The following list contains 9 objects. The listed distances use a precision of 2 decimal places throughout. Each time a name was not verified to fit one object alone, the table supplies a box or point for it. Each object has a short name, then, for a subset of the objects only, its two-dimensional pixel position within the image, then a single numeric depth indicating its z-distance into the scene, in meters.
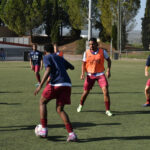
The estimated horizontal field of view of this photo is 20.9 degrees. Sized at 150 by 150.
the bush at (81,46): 64.61
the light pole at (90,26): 32.36
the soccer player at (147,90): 10.67
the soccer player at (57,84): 6.94
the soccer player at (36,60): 17.20
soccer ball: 7.24
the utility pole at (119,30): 54.92
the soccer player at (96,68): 9.76
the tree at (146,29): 62.81
